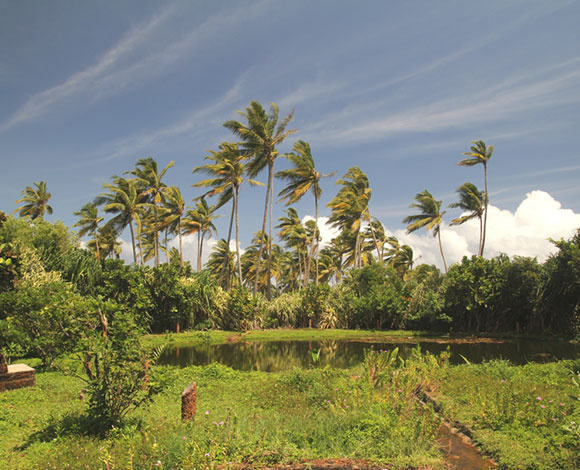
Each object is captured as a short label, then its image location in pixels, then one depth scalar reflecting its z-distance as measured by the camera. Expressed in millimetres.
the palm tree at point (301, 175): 33750
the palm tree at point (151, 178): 37531
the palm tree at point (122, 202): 36406
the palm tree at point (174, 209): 40688
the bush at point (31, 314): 12156
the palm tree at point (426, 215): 41750
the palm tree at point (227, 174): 32562
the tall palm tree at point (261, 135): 30125
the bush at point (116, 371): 6605
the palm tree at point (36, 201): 47531
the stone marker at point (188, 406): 7117
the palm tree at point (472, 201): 38062
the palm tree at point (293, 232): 46594
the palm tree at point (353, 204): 37281
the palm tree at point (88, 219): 43594
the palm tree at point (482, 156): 36844
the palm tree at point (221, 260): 50938
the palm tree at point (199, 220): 42969
